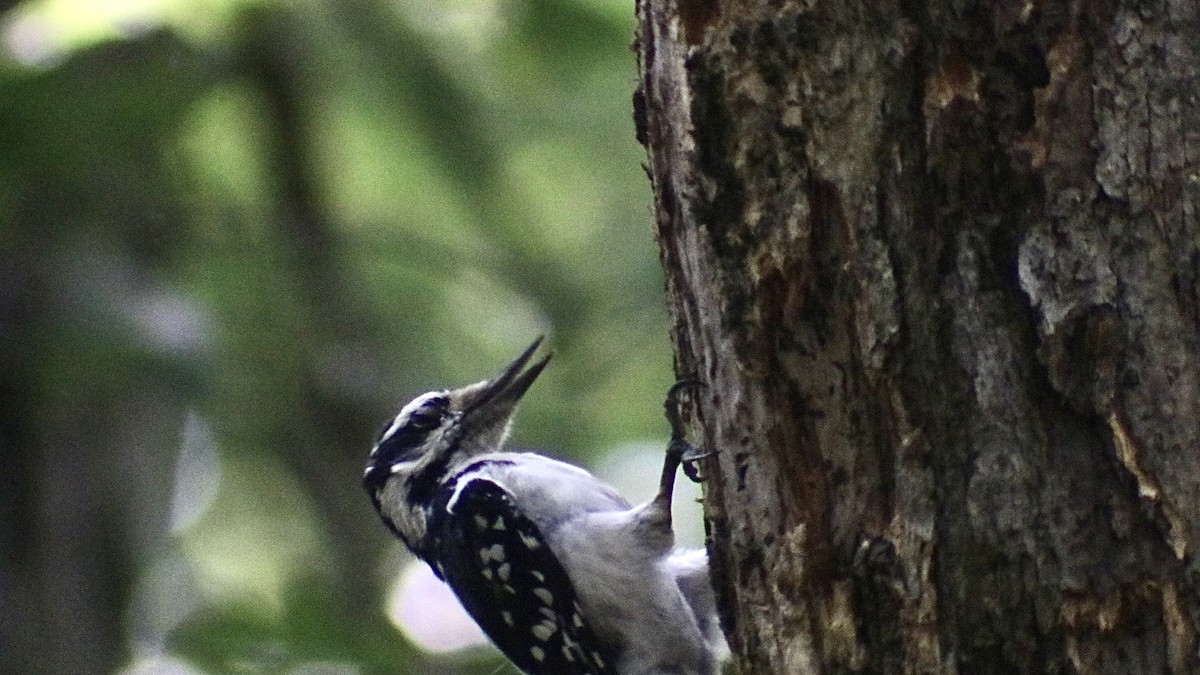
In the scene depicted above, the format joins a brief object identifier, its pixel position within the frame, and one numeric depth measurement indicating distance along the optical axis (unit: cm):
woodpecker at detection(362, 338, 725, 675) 920
